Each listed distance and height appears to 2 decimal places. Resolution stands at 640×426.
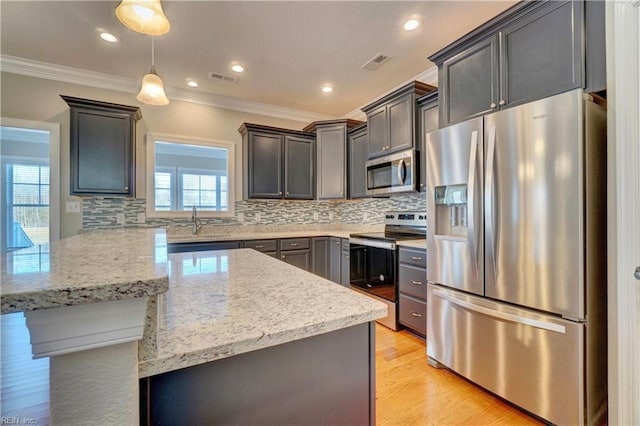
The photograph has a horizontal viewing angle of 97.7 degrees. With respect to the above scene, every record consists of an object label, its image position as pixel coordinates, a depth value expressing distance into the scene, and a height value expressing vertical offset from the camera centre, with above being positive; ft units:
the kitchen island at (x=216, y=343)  1.43 -0.85
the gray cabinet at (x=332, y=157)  13.14 +2.74
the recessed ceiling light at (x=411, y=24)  7.64 +5.27
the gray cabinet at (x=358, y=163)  12.20 +2.32
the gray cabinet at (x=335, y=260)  12.09 -2.00
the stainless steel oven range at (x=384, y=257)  9.08 -1.55
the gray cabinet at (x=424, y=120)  8.80 +3.01
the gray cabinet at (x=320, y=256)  12.51 -1.87
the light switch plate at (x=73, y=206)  10.24 +0.36
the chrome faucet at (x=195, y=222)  11.97 -0.29
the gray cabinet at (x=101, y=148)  9.54 +2.41
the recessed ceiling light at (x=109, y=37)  8.20 +5.33
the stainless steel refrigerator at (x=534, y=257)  4.50 -0.81
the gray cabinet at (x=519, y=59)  4.87 +3.13
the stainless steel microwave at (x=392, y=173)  9.44 +1.49
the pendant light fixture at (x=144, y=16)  4.86 +3.63
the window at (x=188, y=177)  11.67 +1.76
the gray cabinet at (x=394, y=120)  9.41 +3.45
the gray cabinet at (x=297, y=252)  11.84 -1.60
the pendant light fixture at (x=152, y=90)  6.82 +3.09
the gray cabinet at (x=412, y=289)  7.99 -2.23
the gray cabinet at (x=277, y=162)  12.44 +2.43
